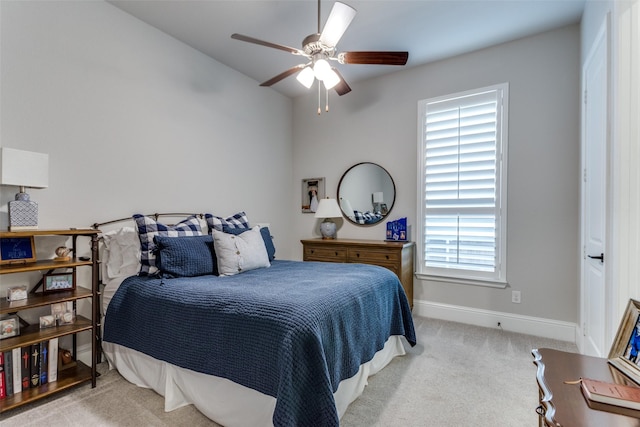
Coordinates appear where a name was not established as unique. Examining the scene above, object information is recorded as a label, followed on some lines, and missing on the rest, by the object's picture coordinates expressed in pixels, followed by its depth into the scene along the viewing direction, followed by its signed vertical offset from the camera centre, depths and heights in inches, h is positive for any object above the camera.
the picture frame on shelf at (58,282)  84.5 -20.2
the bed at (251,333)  55.6 -27.1
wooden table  29.7 -20.1
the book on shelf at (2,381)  72.5 -40.7
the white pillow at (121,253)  96.7 -13.3
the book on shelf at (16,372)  74.1 -39.5
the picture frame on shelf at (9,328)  74.7 -29.1
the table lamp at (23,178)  72.2 +7.7
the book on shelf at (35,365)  77.6 -39.4
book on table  31.0 -18.8
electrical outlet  124.5 -33.7
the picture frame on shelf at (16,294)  76.7 -21.2
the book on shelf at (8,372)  73.2 -38.8
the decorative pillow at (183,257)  90.0 -13.9
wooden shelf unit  71.1 -30.8
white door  78.1 +5.4
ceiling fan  79.9 +46.5
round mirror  154.1 +9.9
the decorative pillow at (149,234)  92.3 -7.5
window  127.0 +11.8
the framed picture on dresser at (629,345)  38.5 -17.4
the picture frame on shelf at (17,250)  74.5 -10.1
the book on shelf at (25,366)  75.9 -38.9
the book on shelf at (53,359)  80.4 -39.1
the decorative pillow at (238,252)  96.4 -13.4
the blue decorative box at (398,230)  144.8 -8.3
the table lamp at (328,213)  155.8 -0.5
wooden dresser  132.4 -18.9
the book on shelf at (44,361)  78.9 -39.2
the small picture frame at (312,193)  175.5 +11.1
